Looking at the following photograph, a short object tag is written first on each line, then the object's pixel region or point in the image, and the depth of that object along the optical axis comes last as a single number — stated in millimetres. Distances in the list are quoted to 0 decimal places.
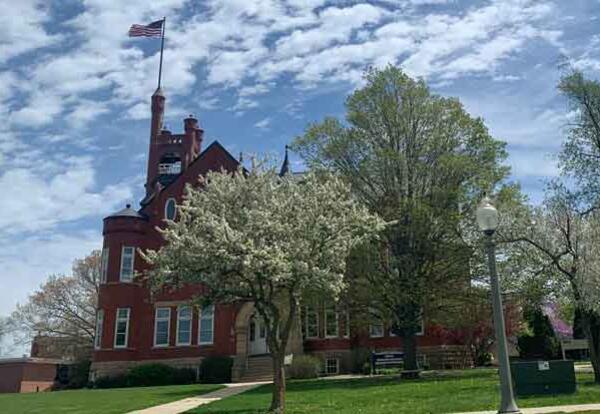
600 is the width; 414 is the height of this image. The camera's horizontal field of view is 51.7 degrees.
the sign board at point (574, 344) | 44531
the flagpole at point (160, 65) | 54875
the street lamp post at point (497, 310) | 10781
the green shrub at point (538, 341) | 40719
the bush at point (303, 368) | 31266
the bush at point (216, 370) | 34250
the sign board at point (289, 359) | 32784
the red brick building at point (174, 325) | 36688
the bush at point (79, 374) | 39456
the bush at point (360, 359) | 35688
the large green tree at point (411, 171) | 27484
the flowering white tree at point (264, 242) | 16562
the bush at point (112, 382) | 34812
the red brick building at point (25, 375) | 41812
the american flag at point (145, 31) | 45125
